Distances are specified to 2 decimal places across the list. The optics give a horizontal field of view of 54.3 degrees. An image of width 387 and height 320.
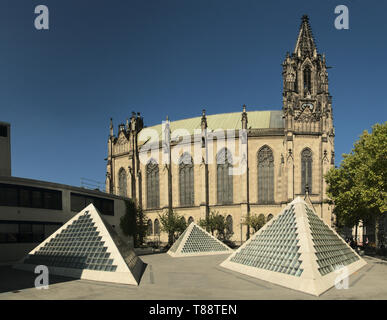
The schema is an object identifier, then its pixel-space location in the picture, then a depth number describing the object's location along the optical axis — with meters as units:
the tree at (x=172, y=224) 53.94
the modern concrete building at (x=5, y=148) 34.25
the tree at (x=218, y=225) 55.22
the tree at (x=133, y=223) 45.90
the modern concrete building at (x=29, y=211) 30.16
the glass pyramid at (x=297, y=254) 18.03
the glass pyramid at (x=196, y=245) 39.19
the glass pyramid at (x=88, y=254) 20.52
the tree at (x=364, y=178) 30.77
